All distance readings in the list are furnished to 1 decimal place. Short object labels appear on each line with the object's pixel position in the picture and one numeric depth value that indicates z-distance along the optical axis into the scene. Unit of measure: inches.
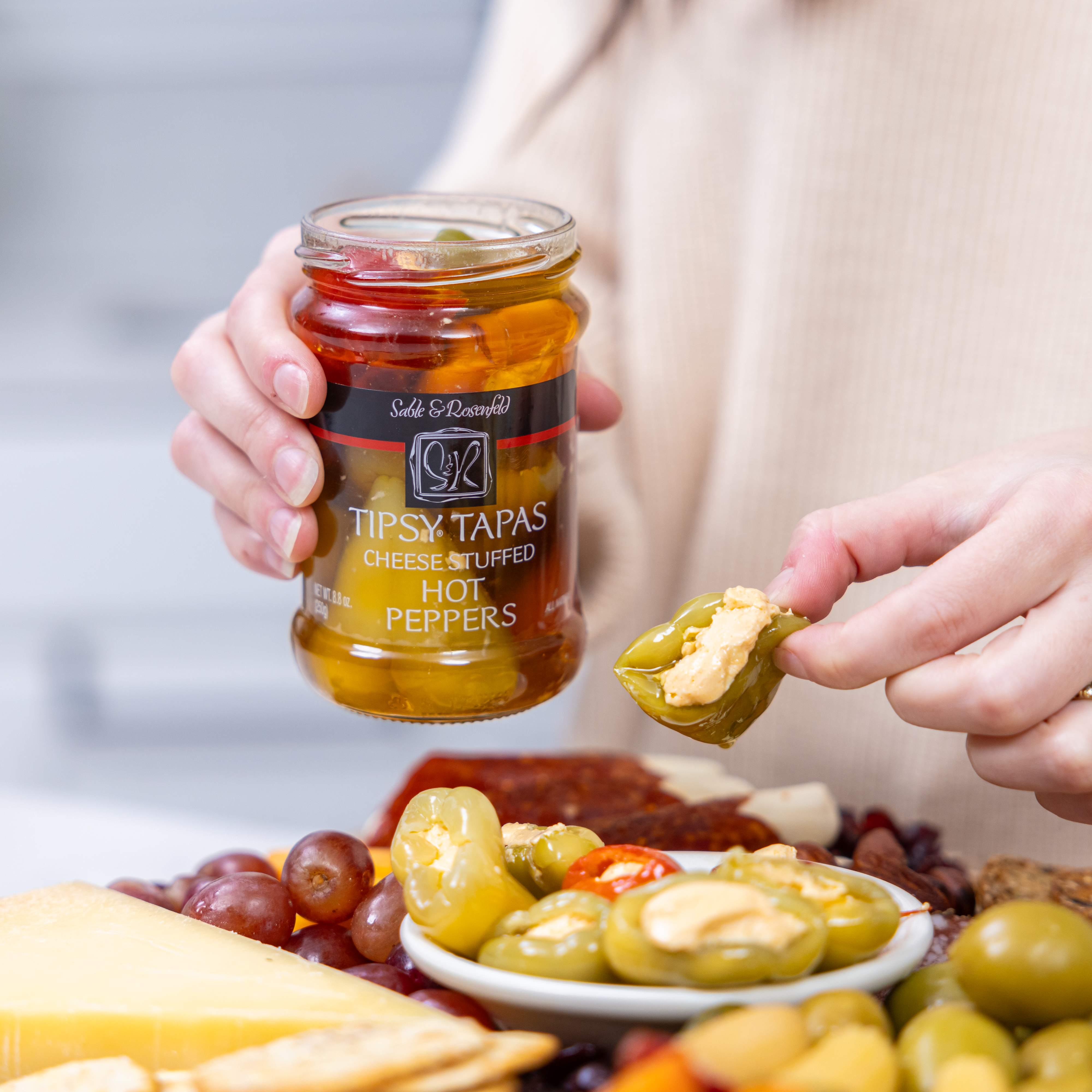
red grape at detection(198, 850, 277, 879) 29.0
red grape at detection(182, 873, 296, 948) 24.8
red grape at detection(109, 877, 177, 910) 27.3
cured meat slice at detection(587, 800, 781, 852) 29.2
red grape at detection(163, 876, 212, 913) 27.4
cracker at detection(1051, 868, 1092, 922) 25.8
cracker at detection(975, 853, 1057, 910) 26.9
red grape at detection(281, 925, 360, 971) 24.2
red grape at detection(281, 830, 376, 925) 25.6
